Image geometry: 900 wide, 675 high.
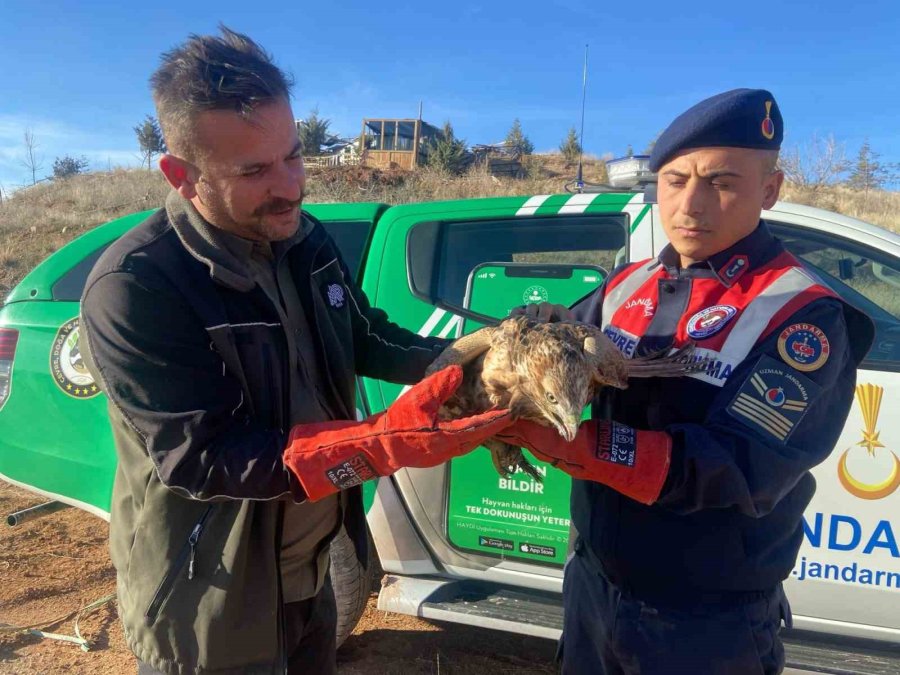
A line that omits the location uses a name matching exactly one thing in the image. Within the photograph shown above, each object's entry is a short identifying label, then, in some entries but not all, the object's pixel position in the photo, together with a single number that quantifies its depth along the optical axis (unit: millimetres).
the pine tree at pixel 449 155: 26078
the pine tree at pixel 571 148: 31875
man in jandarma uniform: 1539
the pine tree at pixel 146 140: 27055
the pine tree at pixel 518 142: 34125
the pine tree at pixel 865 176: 21828
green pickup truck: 2619
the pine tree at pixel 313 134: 32406
